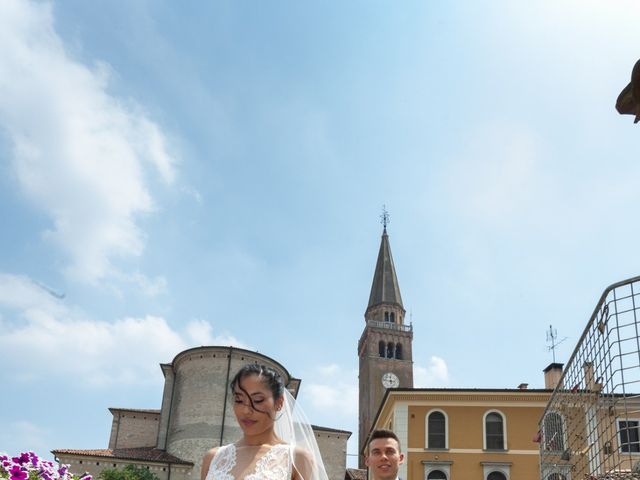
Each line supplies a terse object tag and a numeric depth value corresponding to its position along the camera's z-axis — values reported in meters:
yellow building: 25.31
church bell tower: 64.75
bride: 3.04
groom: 4.50
